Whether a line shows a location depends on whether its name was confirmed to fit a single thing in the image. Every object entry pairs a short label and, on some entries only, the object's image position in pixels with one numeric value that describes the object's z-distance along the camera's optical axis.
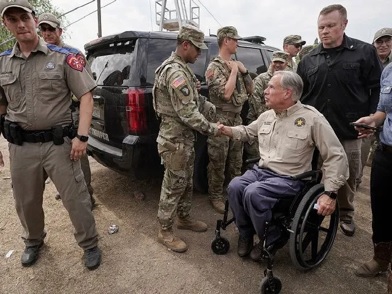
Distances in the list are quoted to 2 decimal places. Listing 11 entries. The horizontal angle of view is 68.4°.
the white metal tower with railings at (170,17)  14.74
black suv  2.78
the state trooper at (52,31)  2.82
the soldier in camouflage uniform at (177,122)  2.29
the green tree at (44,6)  16.06
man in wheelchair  2.09
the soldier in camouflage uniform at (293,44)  4.34
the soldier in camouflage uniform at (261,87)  3.68
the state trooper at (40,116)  2.08
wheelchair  2.01
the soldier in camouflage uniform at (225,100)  3.02
